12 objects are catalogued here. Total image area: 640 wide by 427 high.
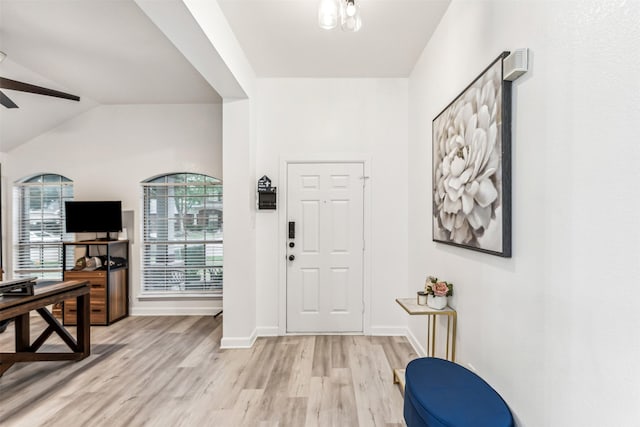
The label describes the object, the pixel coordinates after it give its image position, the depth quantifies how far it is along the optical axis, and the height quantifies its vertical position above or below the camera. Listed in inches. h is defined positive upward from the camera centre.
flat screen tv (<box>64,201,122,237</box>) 158.1 -2.8
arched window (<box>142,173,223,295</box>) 172.7 -12.9
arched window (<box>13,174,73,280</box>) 176.7 -7.9
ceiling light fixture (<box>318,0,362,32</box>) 68.8 +46.2
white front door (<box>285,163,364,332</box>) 139.6 -15.8
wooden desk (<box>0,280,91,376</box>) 100.4 -43.4
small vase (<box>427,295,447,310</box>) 87.9 -26.4
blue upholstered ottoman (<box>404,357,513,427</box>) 50.5 -34.4
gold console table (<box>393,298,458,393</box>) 84.4 -31.6
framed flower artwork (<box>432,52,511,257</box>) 59.0 +10.8
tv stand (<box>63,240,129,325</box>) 153.2 -38.8
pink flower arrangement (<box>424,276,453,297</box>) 86.7 -22.4
